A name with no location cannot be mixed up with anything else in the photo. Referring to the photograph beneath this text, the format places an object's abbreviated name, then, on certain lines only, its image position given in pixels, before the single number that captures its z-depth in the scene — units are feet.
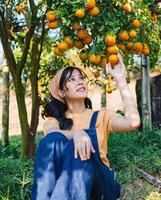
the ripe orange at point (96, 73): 15.72
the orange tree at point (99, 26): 10.82
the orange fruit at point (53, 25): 11.43
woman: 9.57
